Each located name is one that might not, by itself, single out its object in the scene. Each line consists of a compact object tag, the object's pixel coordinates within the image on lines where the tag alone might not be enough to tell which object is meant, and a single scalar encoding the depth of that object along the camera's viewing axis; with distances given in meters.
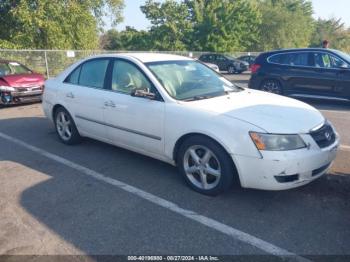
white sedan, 3.52
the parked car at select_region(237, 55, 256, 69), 28.30
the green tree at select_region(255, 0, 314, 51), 47.97
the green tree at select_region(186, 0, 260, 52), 38.53
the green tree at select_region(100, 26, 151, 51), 40.66
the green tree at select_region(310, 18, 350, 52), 63.72
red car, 10.05
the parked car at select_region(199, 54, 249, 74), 25.38
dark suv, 9.36
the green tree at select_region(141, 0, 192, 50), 38.47
